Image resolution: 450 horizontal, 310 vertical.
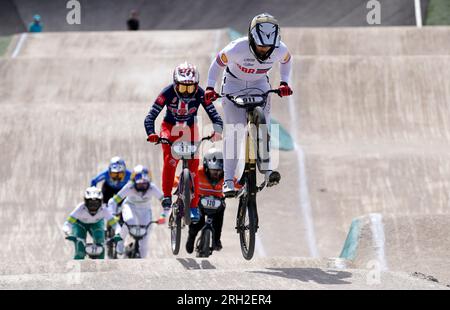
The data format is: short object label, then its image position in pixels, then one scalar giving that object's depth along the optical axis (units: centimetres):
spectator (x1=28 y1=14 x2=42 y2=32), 3662
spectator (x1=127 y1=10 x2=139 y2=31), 3578
